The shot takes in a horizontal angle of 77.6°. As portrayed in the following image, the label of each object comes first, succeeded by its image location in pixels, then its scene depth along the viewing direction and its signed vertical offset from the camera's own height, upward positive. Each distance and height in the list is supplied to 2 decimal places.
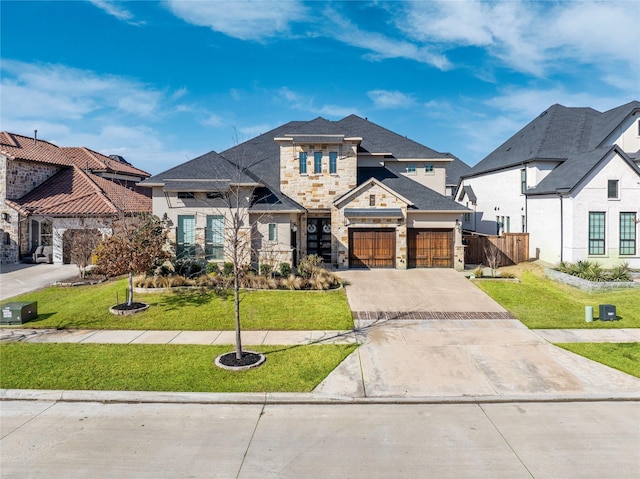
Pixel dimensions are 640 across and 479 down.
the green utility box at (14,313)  13.13 -2.53
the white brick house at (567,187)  20.88 +3.08
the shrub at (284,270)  18.70 -1.56
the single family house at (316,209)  20.62 +1.53
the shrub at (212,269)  19.16 -1.55
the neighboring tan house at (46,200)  24.20 +2.39
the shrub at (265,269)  18.66 -1.52
